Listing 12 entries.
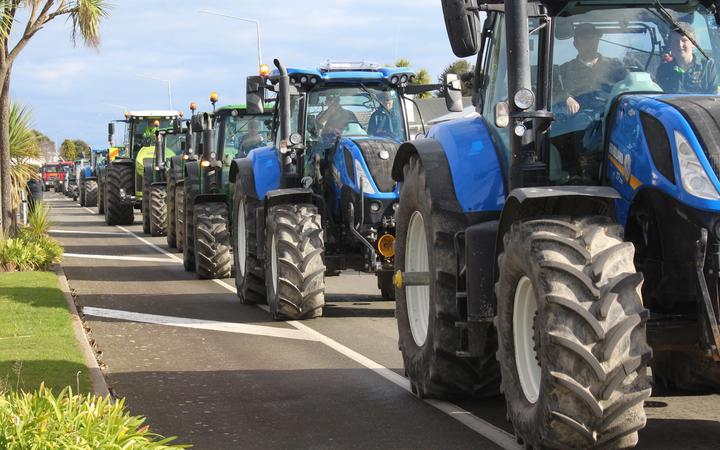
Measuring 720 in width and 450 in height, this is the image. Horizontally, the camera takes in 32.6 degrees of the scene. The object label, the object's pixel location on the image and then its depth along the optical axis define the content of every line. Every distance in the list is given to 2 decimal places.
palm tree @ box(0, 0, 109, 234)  17.61
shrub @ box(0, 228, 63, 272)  17.52
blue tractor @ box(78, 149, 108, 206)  47.74
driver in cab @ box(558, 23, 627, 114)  7.00
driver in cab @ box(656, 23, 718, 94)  6.98
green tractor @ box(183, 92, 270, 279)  17.98
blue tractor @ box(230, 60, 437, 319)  12.85
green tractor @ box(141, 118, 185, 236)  28.09
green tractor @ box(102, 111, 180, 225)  32.50
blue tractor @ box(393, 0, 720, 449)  5.71
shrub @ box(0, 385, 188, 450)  5.63
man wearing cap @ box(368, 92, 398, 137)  14.14
